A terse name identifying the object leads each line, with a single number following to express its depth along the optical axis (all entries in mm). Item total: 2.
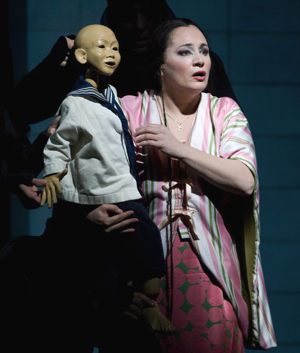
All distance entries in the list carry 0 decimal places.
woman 7069
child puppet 6893
